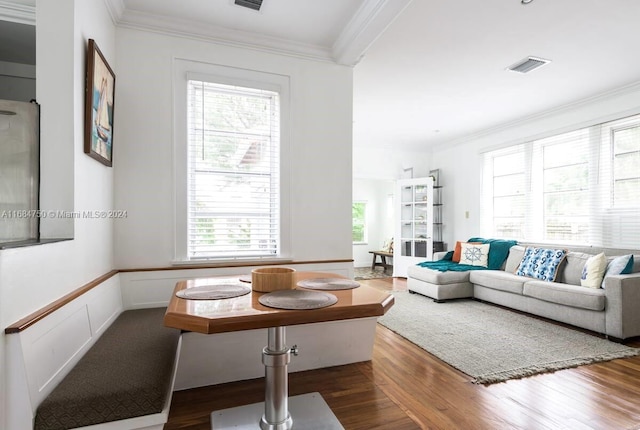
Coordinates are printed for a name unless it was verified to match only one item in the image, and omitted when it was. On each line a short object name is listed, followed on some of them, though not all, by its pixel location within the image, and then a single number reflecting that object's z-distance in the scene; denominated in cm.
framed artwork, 178
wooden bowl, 159
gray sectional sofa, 304
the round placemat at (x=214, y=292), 147
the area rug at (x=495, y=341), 252
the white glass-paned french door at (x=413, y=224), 621
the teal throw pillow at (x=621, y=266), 327
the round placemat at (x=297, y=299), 132
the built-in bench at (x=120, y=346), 116
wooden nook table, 119
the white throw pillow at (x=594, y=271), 344
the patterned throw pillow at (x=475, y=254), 496
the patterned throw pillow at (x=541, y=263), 391
